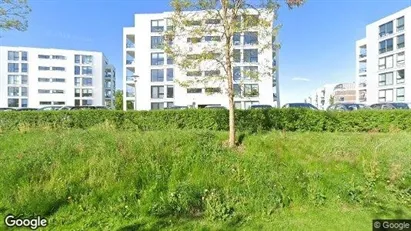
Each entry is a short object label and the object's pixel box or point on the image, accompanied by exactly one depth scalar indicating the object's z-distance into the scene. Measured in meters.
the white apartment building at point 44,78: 69.12
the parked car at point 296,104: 22.43
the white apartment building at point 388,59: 43.41
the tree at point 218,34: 8.23
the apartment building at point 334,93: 101.06
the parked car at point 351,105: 22.54
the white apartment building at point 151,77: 43.28
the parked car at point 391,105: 23.37
